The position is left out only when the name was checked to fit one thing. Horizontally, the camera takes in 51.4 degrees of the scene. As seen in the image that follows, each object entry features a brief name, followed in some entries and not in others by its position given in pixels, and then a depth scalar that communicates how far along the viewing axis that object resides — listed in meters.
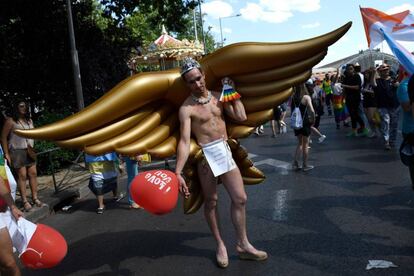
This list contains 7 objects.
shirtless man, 3.71
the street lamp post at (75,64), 10.14
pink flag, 5.63
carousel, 15.12
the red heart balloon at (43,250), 3.23
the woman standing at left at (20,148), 6.39
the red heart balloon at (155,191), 3.38
